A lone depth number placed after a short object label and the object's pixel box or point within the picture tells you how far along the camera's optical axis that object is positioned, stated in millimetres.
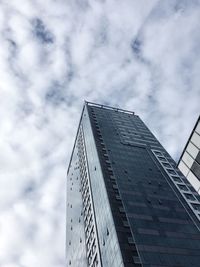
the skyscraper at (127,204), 35867
